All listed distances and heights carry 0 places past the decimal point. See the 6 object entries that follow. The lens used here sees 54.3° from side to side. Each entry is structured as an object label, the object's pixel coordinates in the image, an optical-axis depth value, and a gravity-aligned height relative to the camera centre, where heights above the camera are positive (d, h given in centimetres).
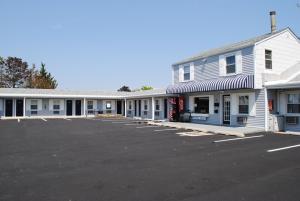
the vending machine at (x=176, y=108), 2602 -13
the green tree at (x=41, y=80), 6775 +658
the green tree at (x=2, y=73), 6711 +790
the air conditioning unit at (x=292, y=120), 1788 -87
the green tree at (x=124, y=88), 10369 +668
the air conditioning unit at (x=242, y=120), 1978 -94
